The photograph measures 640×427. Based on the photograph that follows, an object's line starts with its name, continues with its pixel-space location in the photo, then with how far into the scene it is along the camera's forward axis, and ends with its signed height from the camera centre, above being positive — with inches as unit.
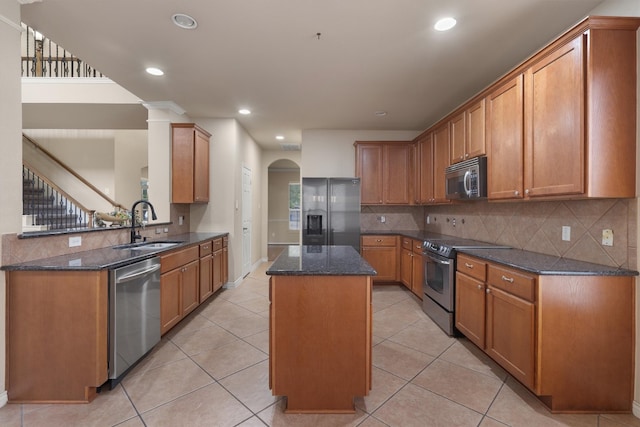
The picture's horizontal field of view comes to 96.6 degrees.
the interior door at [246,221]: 202.8 -5.7
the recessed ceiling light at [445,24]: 84.6 +57.5
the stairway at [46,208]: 214.5 +3.7
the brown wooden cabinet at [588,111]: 70.0 +26.4
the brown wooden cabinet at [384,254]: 181.0 -26.0
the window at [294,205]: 376.8 +10.6
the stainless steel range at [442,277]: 115.0 -27.8
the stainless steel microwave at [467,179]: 112.4 +14.5
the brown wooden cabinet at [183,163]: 156.4 +27.4
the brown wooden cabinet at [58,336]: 74.6 -32.4
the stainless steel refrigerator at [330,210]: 180.4 +1.9
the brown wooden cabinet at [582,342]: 70.7 -32.1
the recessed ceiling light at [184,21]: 83.9 +57.9
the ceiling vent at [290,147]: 254.8 +60.8
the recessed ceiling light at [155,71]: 116.8 +59.0
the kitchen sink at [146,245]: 109.2 -13.7
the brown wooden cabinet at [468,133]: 113.2 +34.7
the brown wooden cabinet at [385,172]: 191.2 +27.7
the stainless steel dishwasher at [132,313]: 78.4 -30.7
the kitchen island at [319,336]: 70.4 -30.4
